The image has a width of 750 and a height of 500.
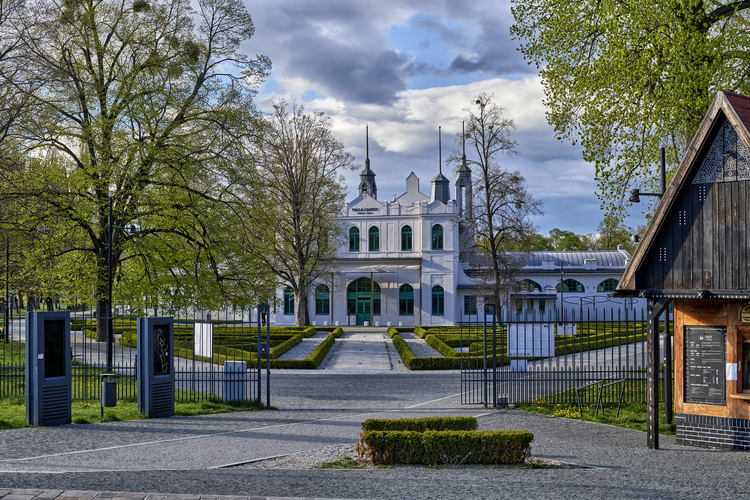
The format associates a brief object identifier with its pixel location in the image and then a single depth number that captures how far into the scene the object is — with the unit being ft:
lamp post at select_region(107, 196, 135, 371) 53.26
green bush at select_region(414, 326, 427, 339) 112.35
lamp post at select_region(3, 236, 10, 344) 76.13
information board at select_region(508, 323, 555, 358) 48.96
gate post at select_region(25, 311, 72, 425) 37.32
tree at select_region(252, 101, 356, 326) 127.34
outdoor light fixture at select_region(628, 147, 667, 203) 43.09
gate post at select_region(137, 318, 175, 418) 41.04
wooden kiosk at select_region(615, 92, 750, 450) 30.40
